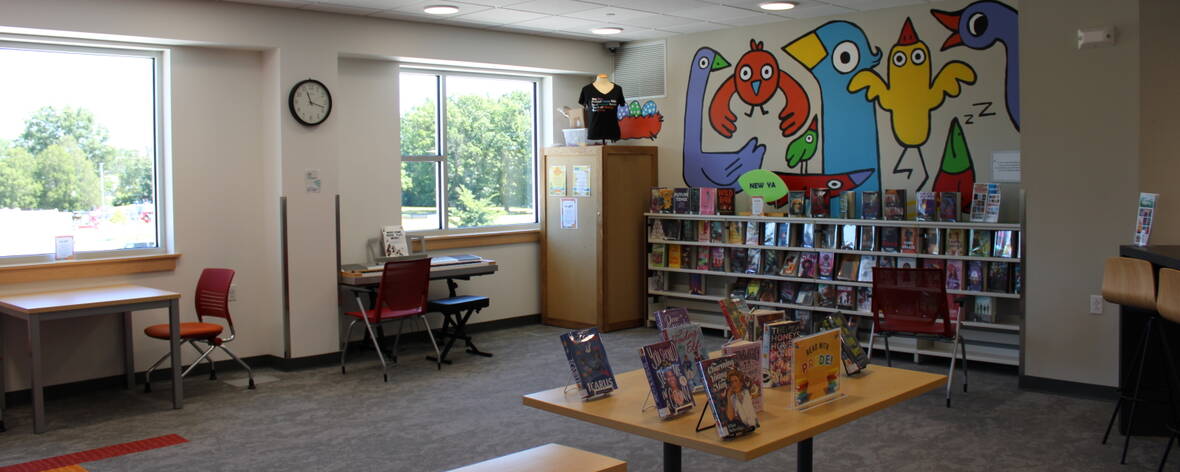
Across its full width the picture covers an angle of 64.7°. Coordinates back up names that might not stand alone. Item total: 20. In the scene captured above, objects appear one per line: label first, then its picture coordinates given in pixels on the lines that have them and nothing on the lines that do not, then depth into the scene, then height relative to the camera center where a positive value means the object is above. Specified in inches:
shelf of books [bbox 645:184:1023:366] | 271.1 -19.5
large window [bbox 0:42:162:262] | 246.2 +15.3
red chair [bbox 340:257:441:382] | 270.4 -27.2
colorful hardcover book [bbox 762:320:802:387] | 136.5 -22.8
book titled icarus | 131.0 -23.2
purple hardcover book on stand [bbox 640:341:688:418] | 119.2 -21.2
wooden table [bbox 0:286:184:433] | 215.0 -24.3
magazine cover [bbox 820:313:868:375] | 143.1 -23.9
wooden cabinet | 341.7 -15.7
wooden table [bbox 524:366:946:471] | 111.3 -28.2
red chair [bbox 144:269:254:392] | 251.3 -29.4
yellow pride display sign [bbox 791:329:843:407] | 124.6 -23.0
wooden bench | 123.4 -35.3
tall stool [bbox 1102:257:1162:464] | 187.8 -19.5
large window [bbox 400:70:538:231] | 331.0 +19.1
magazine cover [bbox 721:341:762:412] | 118.4 -20.9
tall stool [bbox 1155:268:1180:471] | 171.0 -19.3
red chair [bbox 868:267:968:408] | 241.4 -28.2
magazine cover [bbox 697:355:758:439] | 110.9 -24.1
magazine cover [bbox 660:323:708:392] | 125.3 -19.6
